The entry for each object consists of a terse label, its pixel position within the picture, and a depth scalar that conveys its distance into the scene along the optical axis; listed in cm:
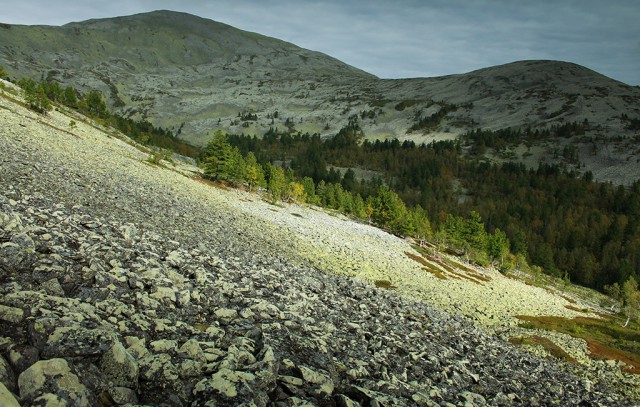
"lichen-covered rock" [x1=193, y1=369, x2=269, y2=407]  693
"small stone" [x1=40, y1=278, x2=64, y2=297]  860
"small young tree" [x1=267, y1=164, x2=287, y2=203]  9950
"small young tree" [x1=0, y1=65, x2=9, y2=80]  11475
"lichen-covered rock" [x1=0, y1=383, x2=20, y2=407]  465
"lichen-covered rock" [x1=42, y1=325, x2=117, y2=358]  636
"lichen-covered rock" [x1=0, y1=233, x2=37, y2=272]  917
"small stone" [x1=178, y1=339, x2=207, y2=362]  799
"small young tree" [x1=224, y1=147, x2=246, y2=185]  8488
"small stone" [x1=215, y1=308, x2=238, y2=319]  1100
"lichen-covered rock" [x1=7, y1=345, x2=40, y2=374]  566
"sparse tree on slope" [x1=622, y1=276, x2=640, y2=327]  6875
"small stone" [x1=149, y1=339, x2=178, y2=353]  782
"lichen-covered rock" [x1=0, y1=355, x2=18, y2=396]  521
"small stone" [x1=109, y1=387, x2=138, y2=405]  606
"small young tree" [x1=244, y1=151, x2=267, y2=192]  9556
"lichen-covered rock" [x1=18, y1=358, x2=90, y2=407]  526
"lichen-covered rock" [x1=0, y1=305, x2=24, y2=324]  662
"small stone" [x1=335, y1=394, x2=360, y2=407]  811
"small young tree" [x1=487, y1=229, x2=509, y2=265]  11612
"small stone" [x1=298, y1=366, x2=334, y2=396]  862
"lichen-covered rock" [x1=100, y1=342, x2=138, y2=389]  644
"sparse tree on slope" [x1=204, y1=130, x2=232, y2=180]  8250
